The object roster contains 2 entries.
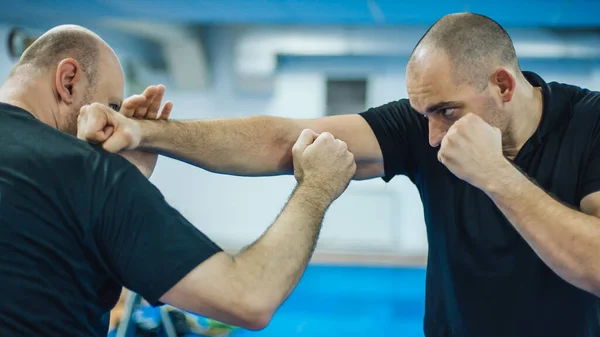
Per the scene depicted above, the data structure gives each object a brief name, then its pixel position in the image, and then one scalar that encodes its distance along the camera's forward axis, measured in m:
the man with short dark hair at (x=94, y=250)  1.02
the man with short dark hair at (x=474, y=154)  1.36
